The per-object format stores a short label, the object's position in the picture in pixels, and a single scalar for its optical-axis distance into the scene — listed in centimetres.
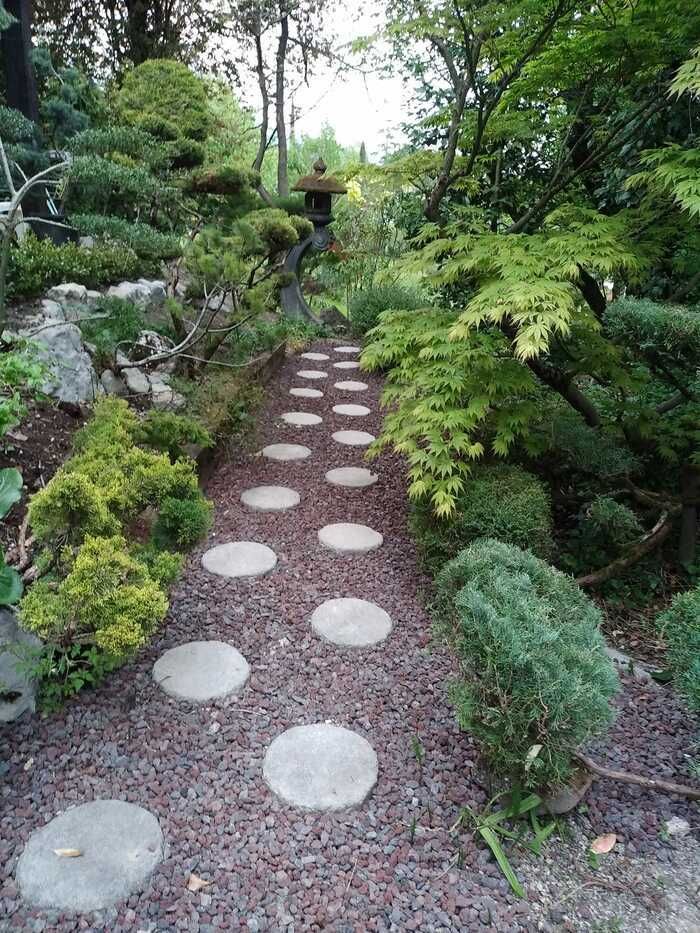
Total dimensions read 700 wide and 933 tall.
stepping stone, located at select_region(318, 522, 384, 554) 291
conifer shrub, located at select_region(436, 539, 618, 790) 143
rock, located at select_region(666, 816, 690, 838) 163
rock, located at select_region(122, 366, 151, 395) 380
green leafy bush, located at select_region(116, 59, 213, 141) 597
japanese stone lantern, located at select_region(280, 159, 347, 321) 676
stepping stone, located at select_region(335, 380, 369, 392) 535
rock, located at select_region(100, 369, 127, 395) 353
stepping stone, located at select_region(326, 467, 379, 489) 362
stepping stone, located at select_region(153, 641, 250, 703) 193
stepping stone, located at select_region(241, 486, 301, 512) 324
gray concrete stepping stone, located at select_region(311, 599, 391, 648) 226
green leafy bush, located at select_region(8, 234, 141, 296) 382
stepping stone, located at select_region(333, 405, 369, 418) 477
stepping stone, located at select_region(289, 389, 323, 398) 509
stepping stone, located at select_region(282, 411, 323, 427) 450
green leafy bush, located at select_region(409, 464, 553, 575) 250
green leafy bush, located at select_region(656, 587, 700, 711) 168
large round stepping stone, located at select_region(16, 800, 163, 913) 132
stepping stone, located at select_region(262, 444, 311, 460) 390
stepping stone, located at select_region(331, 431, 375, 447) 421
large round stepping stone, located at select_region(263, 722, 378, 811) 161
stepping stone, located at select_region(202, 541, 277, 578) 263
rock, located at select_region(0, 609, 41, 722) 174
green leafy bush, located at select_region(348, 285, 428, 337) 662
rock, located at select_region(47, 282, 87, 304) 394
